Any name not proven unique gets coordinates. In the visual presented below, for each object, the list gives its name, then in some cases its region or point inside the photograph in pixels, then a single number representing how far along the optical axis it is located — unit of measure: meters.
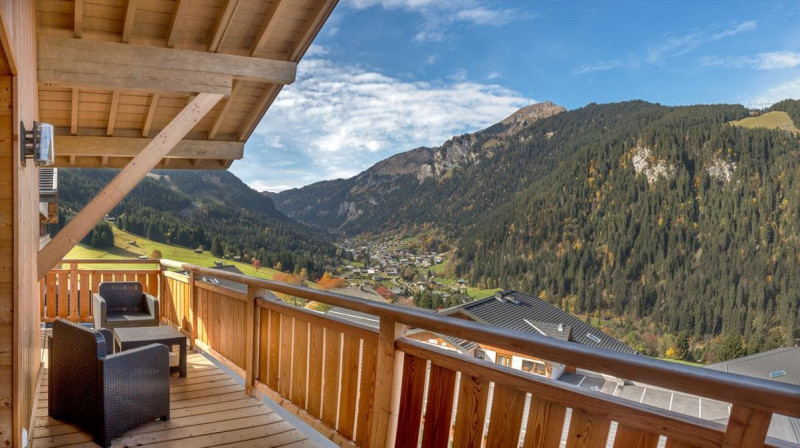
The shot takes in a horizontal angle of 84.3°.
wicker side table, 3.59
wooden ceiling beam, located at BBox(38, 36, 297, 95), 3.34
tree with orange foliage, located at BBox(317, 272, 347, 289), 47.75
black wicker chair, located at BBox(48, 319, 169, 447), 2.70
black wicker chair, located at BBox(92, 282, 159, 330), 4.57
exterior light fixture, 2.15
